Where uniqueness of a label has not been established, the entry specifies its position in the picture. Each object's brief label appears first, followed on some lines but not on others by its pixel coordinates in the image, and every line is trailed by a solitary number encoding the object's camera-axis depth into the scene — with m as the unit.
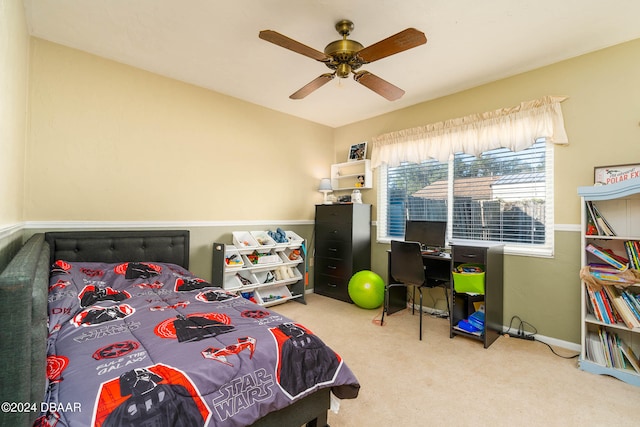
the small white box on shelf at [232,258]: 3.40
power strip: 2.92
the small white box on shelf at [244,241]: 3.62
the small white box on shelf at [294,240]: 4.01
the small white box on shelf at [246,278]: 3.64
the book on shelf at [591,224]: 2.37
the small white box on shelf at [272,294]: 3.71
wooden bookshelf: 2.20
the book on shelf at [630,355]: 2.20
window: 3.00
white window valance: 2.84
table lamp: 4.57
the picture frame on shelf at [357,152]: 4.46
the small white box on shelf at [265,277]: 3.77
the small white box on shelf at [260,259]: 3.62
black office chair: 3.02
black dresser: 4.09
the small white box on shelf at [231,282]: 3.44
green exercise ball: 3.69
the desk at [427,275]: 3.43
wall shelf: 4.40
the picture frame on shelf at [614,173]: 2.40
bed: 0.89
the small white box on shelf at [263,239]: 3.83
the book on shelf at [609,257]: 2.26
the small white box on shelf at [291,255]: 3.99
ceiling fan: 1.87
